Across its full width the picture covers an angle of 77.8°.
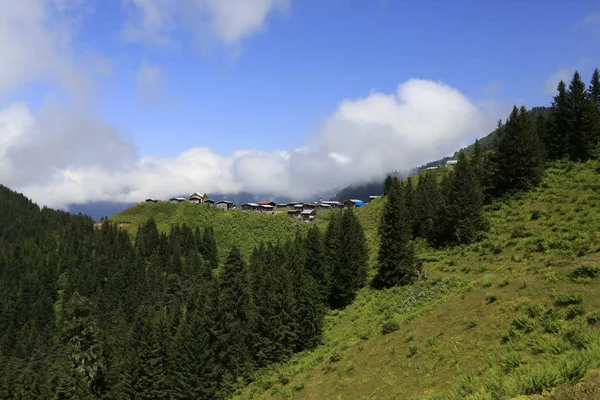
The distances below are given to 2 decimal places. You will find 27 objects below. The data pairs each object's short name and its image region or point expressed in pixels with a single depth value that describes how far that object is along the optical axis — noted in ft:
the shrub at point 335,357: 106.91
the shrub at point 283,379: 110.85
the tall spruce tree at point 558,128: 221.25
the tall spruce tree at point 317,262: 203.82
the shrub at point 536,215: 176.51
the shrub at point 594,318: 61.87
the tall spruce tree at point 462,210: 188.75
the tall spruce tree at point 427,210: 228.63
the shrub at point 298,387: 99.15
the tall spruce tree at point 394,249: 173.68
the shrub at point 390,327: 107.14
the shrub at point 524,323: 69.54
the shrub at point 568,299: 72.16
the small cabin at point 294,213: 588.50
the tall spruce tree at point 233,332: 158.92
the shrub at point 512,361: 55.36
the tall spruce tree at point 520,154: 203.41
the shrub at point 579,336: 53.21
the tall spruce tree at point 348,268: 188.14
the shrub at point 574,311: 67.10
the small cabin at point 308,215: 560.20
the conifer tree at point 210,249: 425.69
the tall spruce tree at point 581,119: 209.97
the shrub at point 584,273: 80.79
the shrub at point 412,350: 85.52
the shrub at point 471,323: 82.88
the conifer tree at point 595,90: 234.05
